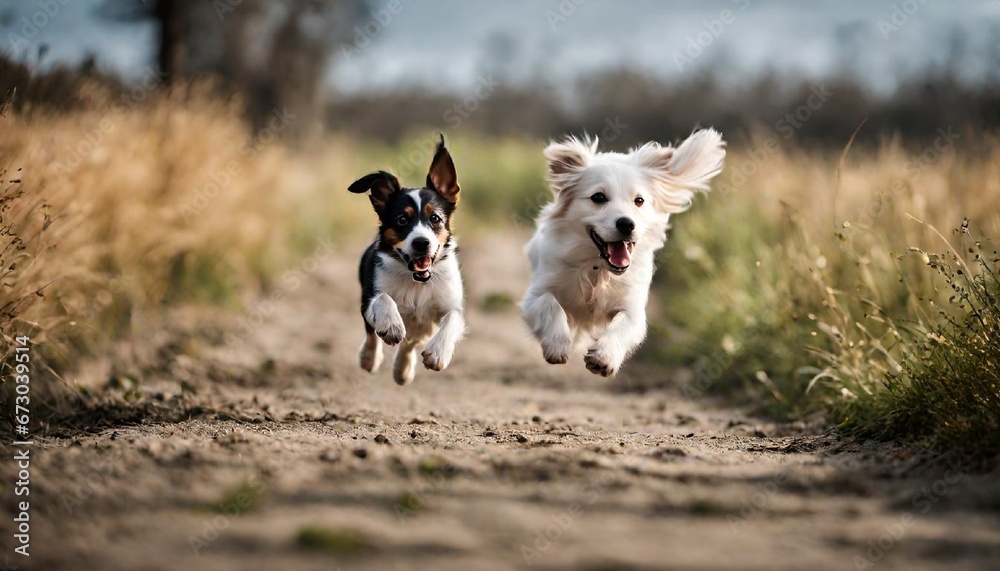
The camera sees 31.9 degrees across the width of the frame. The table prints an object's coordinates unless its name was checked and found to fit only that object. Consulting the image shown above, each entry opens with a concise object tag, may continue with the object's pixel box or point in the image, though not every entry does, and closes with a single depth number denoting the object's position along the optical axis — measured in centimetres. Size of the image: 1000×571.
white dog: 907
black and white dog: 862
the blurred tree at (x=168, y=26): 2287
